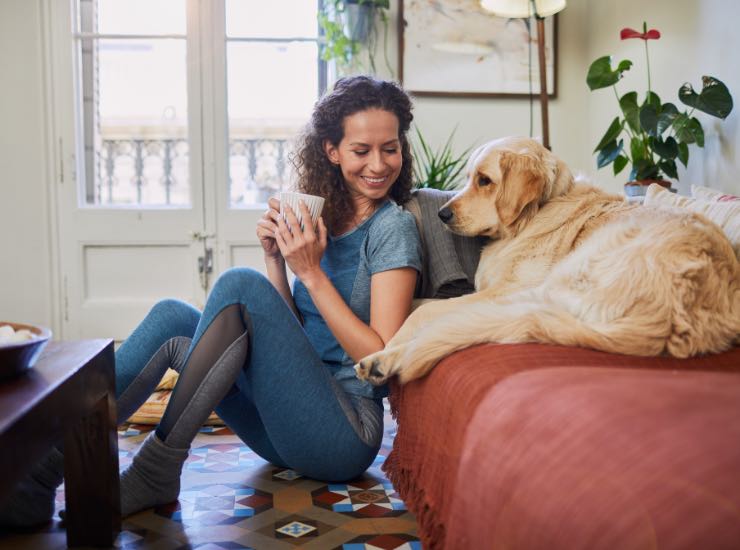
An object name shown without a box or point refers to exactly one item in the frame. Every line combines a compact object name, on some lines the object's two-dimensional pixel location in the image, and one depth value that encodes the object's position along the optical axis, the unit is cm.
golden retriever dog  113
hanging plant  338
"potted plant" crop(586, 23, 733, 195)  231
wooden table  84
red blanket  100
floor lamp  299
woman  146
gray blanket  167
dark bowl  100
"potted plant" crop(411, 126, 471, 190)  309
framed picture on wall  347
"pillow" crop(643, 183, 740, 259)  140
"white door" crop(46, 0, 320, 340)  352
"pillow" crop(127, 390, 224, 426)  233
